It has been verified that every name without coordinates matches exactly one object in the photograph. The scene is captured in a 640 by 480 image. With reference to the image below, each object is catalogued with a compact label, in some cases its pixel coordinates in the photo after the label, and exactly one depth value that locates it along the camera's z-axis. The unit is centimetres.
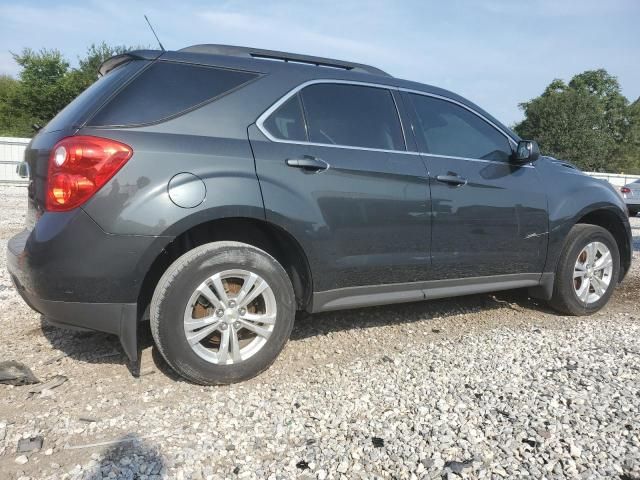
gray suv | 264
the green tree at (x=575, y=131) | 4753
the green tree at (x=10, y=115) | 3187
